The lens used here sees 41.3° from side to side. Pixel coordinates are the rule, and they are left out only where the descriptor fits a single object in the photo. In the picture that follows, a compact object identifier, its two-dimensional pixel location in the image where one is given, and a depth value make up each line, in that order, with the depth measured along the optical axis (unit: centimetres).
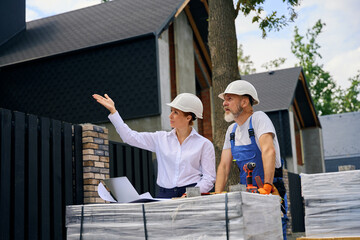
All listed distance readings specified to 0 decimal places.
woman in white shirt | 408
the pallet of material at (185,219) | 272
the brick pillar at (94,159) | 777
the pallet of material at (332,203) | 487
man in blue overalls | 377
